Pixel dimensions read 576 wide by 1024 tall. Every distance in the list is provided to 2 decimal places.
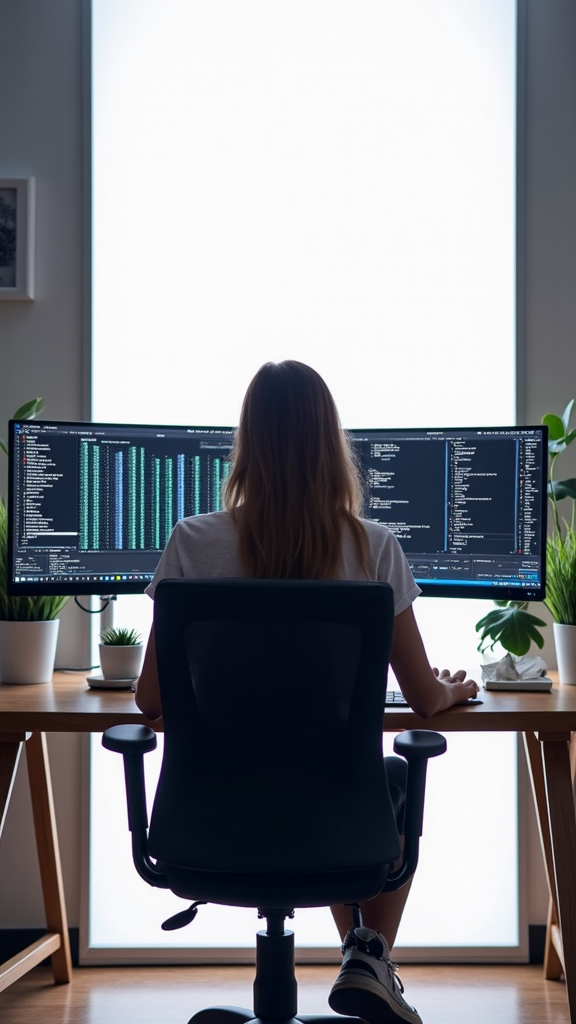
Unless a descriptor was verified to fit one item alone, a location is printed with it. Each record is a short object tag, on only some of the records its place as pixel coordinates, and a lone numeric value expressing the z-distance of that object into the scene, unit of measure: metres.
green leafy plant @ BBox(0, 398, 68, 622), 2.31
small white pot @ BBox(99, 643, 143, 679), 2.22
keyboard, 1.93
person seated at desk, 1.56
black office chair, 1.36
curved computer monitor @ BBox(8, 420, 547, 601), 2.19
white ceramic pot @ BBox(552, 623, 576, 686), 2.24
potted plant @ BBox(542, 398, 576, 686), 2.25
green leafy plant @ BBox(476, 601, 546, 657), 2.19
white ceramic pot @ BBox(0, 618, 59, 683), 2.28
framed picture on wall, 2.56
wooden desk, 1.87
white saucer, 2.18
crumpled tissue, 2.19
